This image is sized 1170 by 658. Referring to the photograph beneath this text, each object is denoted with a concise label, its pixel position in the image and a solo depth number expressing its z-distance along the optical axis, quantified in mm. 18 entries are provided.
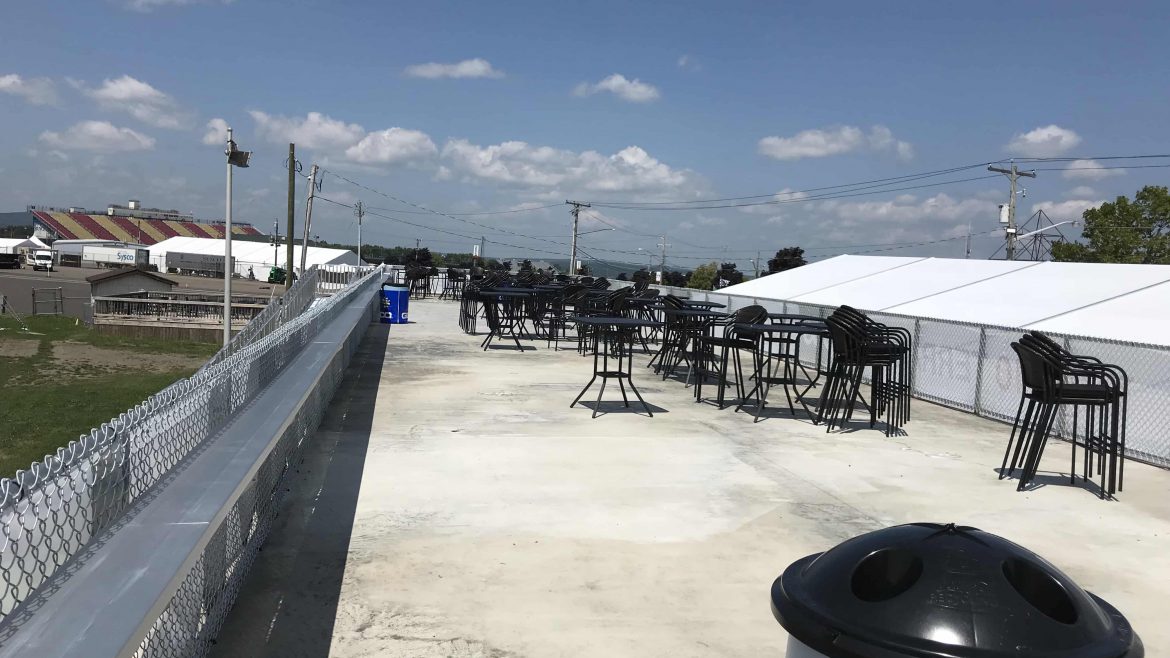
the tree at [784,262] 61562
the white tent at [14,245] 108831
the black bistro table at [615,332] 9789
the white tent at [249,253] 88562
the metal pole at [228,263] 22875
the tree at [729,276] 56075
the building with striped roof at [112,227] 157125
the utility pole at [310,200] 47562
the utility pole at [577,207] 66831
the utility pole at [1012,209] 44438
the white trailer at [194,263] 98188
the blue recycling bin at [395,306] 21750
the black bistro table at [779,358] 9789
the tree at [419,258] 46228
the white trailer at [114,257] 98981
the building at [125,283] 39781
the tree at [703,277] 71688
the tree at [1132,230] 46312
